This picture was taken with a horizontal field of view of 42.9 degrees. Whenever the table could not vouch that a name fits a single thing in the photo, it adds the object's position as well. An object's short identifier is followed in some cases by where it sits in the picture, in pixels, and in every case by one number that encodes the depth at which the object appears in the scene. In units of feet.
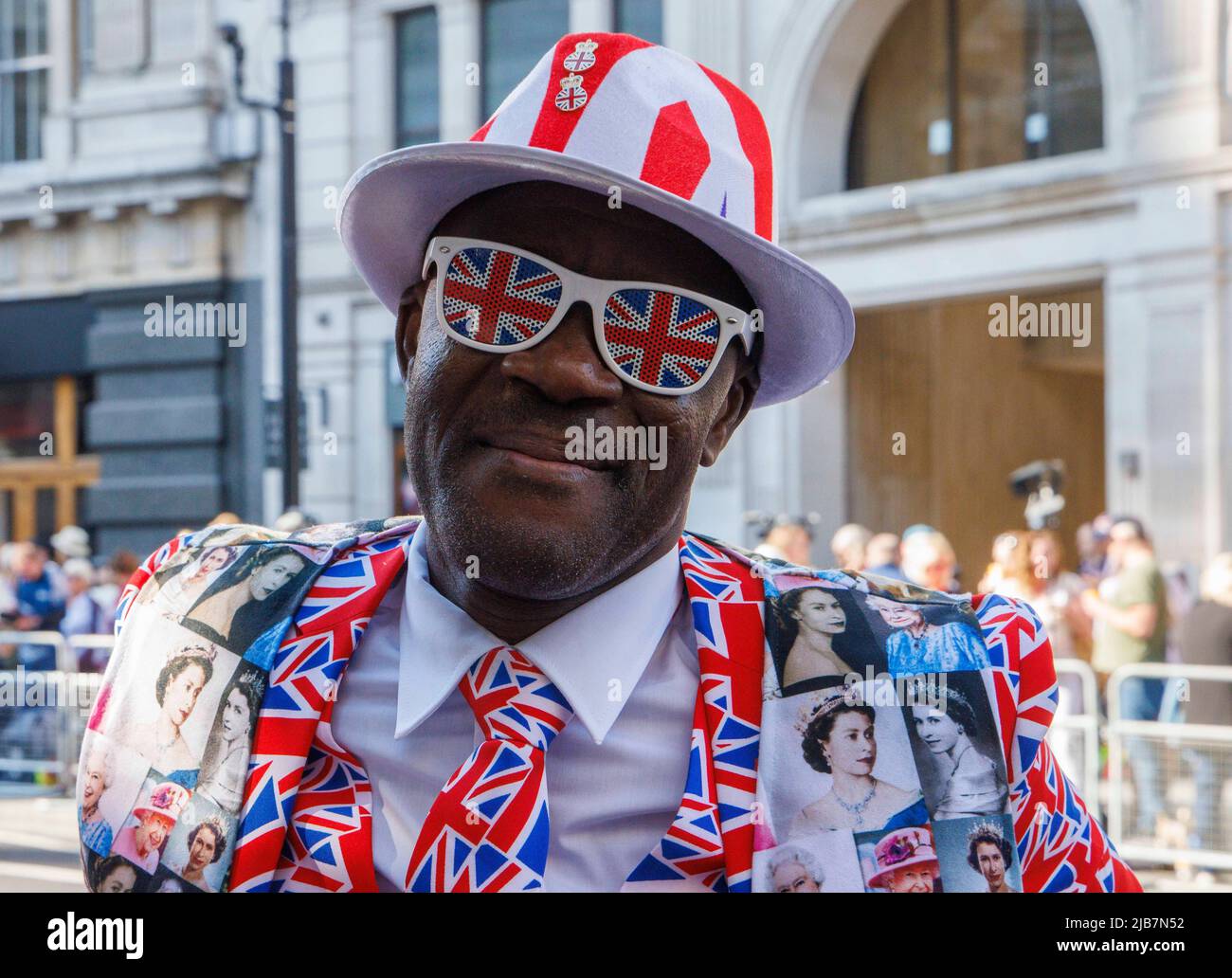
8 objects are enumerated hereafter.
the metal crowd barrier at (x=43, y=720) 30.35
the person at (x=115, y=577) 33.78
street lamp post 39.86
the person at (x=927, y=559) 25.46
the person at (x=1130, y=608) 25.34
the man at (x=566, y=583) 5.27
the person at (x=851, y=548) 28.19
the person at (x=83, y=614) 32.60
